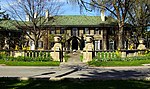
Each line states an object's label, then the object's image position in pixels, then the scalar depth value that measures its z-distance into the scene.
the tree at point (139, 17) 31.31
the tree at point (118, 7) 24.15
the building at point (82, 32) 40.28
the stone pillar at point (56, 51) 19.75
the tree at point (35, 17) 30.14
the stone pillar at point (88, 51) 19.60
